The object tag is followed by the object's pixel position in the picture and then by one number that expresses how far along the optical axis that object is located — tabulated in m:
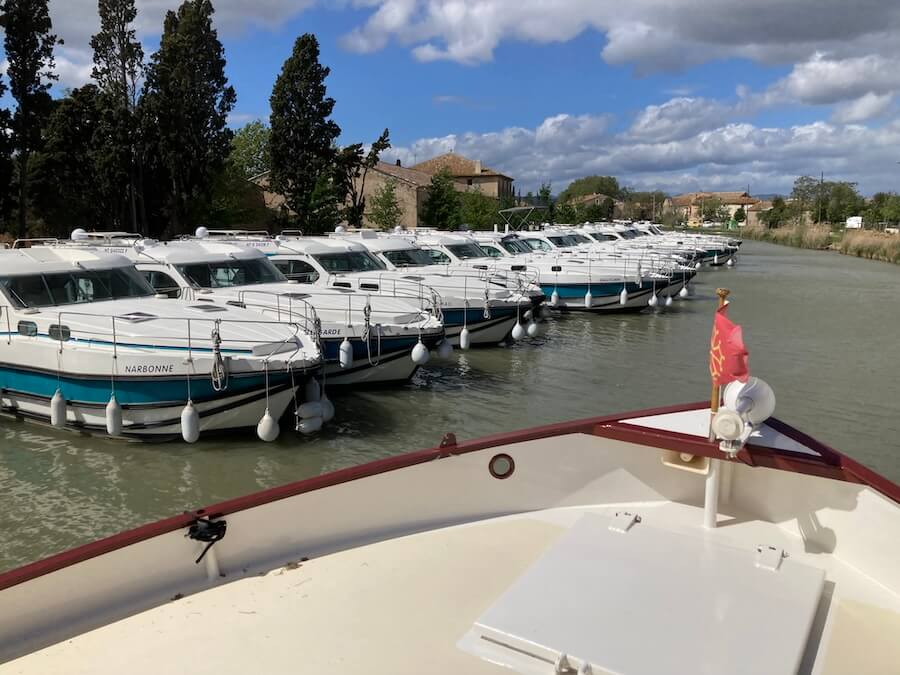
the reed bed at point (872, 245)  49.03
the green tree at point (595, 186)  138.50
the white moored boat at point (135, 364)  8.77
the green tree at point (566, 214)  61.59
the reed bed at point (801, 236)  66.69
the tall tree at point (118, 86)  32.16
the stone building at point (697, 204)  166.95
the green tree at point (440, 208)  43.16
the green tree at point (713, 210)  146.12
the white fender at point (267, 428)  8.77
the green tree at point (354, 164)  38.94
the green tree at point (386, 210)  38.75
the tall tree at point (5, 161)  28.66
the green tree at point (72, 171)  31.66
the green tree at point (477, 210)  45.31
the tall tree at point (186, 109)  34.41
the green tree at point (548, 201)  57.58
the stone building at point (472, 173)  79.94
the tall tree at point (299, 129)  39.31
